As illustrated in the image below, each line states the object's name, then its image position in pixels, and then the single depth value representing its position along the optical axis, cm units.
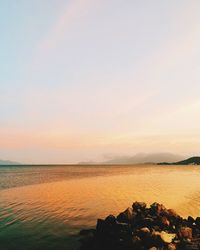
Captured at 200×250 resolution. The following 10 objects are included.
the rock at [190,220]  1457
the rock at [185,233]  1163
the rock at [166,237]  1113
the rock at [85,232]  1405
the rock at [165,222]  1385
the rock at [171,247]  1016
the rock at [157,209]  1547
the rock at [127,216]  1461
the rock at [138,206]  1637
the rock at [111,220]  1349
